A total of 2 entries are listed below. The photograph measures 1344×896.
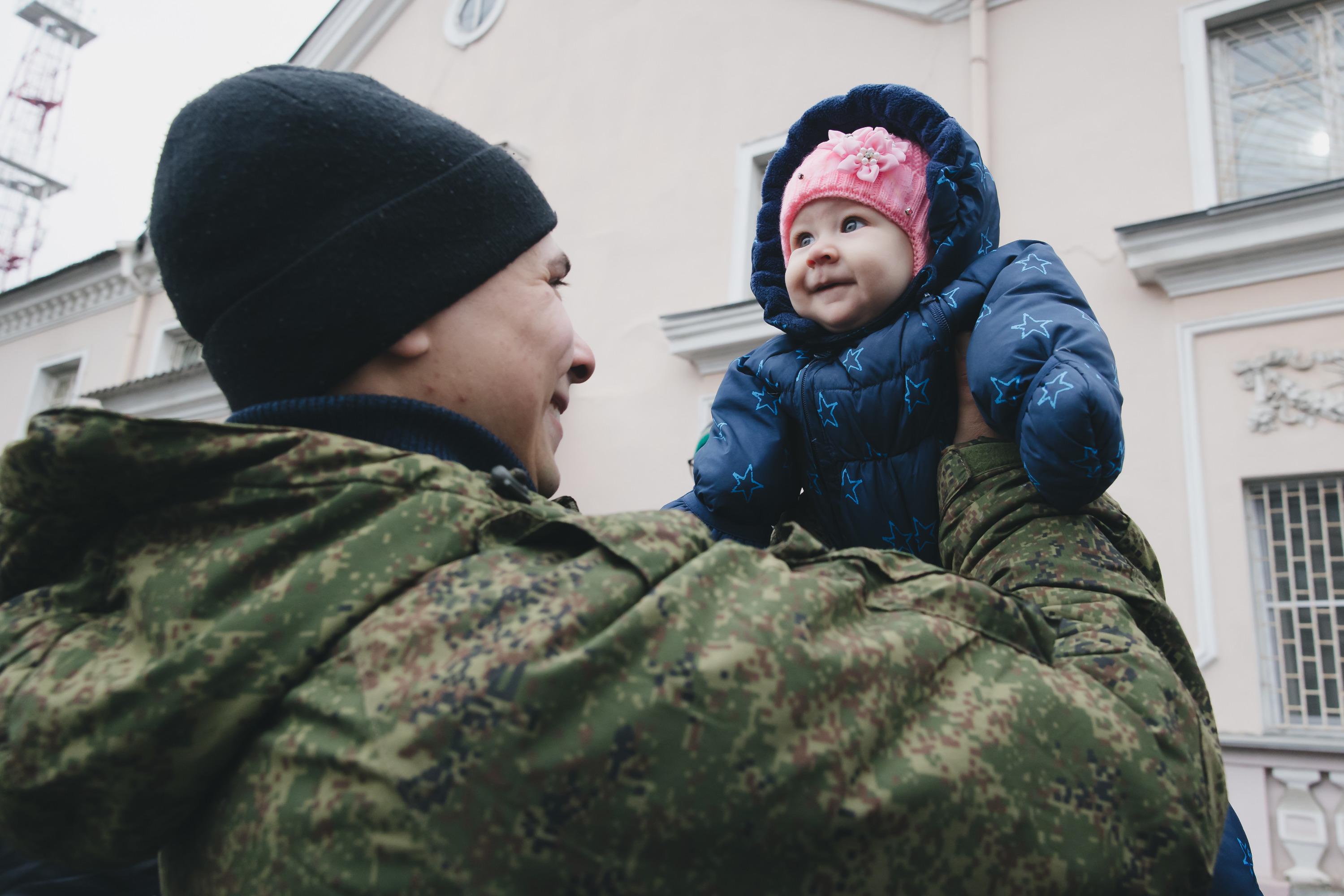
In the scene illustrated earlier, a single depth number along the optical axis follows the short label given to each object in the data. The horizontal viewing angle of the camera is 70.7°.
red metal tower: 21.59
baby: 1.60
